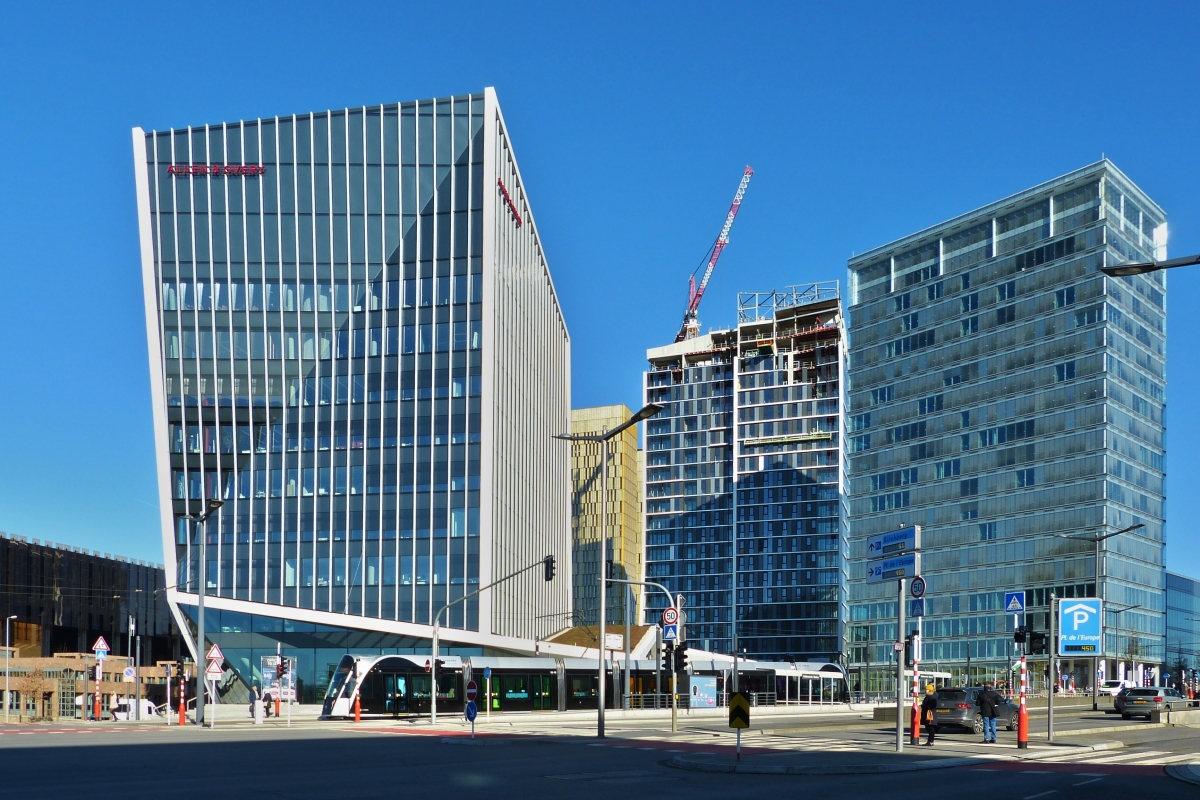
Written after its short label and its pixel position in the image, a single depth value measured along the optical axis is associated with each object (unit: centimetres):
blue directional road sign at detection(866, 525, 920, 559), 3018
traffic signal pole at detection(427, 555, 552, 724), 5125
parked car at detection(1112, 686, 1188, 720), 5725
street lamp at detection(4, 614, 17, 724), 8560
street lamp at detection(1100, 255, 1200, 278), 1783
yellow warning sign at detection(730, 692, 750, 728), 2661
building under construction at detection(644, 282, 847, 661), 19700
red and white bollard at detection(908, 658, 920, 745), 3519
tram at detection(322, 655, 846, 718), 5662
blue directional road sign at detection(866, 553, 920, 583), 2996
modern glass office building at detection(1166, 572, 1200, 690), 15525
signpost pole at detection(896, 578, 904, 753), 2986
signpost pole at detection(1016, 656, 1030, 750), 3356
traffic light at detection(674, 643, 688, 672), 4131
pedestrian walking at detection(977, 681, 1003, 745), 3675
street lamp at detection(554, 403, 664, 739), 3803
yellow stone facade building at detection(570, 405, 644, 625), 19562
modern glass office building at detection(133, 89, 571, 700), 9406
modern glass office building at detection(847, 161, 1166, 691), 13400
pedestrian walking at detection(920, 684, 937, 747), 3497
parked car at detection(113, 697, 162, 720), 6944
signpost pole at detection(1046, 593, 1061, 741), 3738
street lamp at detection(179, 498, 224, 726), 5134
